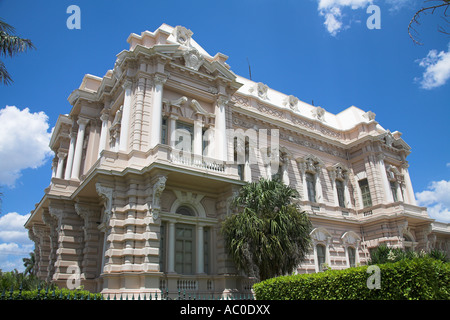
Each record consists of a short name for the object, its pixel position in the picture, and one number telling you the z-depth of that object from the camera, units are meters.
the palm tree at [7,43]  10.37
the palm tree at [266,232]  14.30
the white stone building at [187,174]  14.84
